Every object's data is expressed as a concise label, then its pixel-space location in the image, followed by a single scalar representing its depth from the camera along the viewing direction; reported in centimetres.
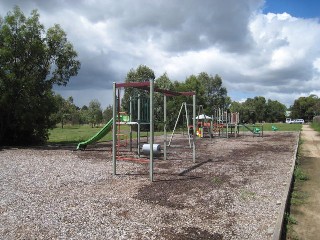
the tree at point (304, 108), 12267
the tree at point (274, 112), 12406
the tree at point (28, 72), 1692
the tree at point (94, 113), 6951
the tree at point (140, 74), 4922
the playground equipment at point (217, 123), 2689
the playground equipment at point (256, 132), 3056
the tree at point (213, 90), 7069
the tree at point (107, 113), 7309
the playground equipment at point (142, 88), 876
